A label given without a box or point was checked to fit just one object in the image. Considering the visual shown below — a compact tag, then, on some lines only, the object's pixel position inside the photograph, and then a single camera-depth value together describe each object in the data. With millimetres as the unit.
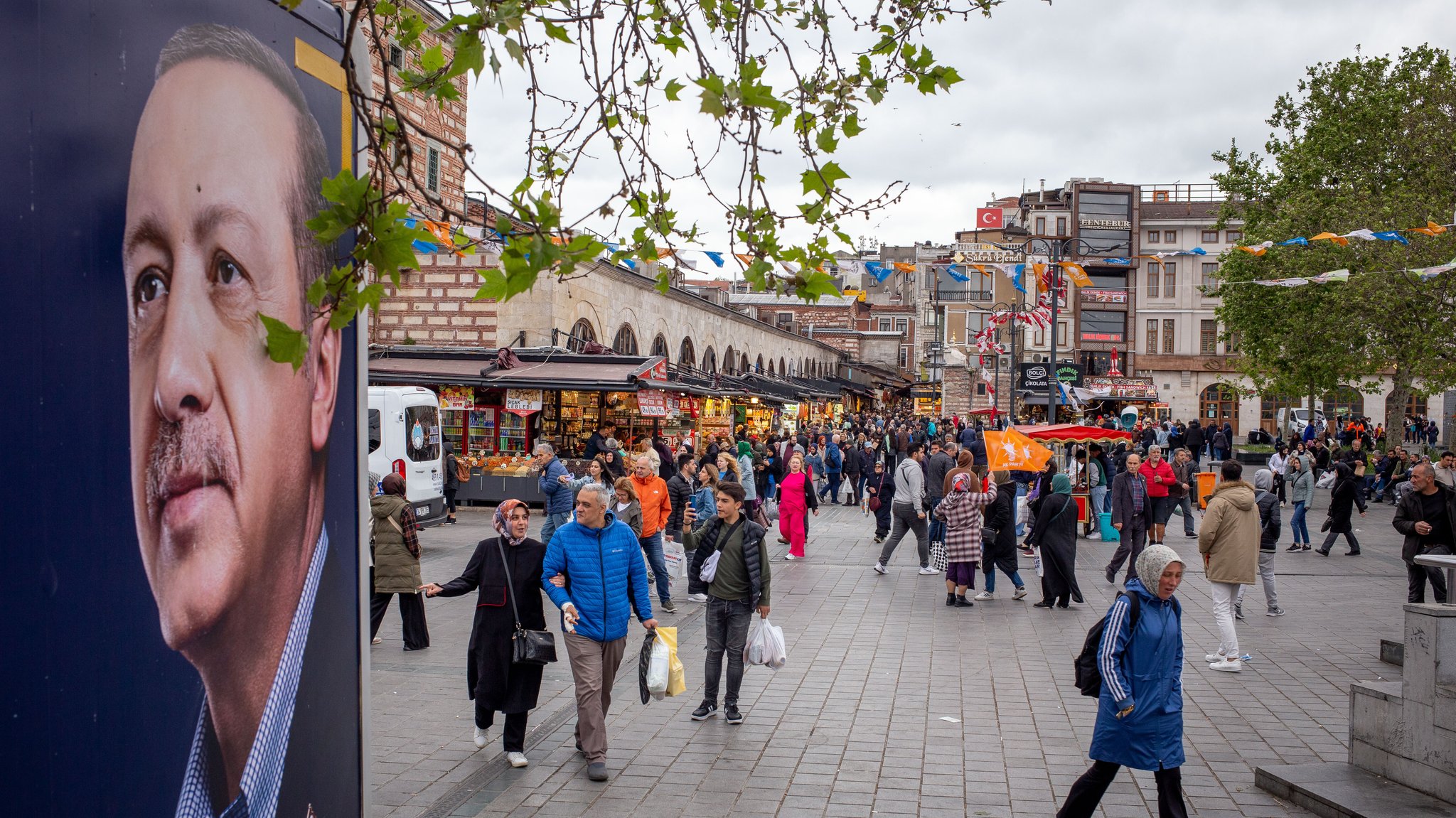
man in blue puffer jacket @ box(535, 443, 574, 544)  13406
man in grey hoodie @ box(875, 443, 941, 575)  14953
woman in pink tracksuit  16562
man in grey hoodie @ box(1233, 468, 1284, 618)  12211
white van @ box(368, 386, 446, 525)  18969
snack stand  19453
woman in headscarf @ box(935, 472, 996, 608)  12852
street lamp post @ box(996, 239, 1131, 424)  24888
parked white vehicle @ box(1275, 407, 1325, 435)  42119
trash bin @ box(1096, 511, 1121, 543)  19562
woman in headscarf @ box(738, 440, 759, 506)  15656
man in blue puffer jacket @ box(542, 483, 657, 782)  6750
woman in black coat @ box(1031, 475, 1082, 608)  12531
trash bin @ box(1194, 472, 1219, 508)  19359
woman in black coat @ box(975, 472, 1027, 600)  13414
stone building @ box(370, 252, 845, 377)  26188
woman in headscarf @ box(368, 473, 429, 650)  9773
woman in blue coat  5355
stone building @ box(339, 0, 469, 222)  25938
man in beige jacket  9656
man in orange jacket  12445
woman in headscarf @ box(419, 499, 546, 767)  6883
